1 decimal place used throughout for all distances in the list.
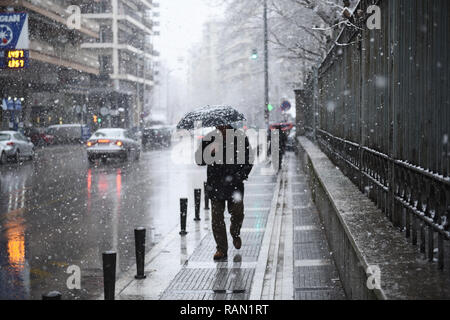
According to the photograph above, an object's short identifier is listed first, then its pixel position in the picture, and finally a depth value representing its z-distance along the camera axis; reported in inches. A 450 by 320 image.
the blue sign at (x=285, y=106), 1323.2
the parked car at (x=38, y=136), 1947.6
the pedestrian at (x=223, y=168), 320.5
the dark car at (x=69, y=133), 2088.5
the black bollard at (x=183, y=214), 405.0
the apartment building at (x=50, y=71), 1722.4
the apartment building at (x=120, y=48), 2474.2
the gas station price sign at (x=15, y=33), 1147.9
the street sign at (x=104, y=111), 2443.4
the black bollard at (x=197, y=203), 465.1
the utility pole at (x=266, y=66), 1205.3
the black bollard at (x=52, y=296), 170.2
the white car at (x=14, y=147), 1180.5
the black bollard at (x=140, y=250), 288.8
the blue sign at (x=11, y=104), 1630.2
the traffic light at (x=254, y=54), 1368.1
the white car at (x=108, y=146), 1143.6
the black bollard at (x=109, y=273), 231.3
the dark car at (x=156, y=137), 2010.3
